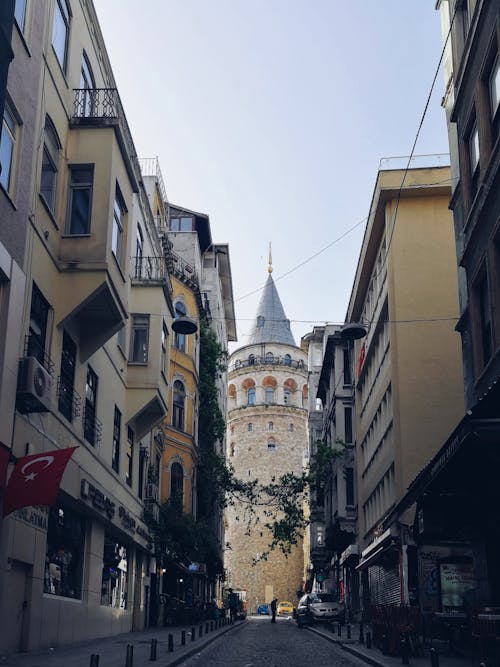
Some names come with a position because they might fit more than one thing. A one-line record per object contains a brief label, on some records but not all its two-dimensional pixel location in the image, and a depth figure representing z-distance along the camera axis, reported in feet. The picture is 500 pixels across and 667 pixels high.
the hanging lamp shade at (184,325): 77.61
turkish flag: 46.01
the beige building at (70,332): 49.73
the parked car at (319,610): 118.01
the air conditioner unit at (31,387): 48.47
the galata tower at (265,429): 291.38
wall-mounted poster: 67.78
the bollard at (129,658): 44.73
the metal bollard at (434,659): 41.50
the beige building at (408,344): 98.53
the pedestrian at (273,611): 160.56
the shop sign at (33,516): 49.98
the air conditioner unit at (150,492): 101.80
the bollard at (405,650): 52.65
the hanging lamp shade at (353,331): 83.25
